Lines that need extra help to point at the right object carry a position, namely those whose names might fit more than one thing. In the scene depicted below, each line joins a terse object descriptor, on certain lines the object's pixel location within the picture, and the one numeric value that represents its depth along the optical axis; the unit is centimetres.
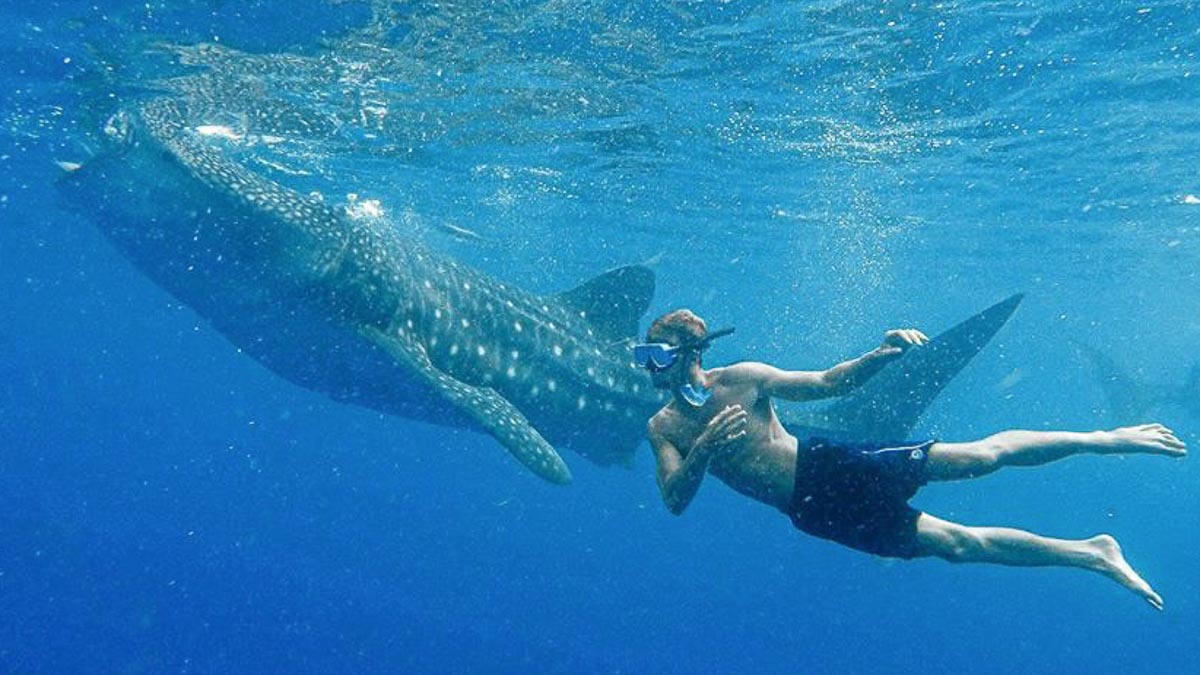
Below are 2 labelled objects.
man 581
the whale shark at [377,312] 1052
